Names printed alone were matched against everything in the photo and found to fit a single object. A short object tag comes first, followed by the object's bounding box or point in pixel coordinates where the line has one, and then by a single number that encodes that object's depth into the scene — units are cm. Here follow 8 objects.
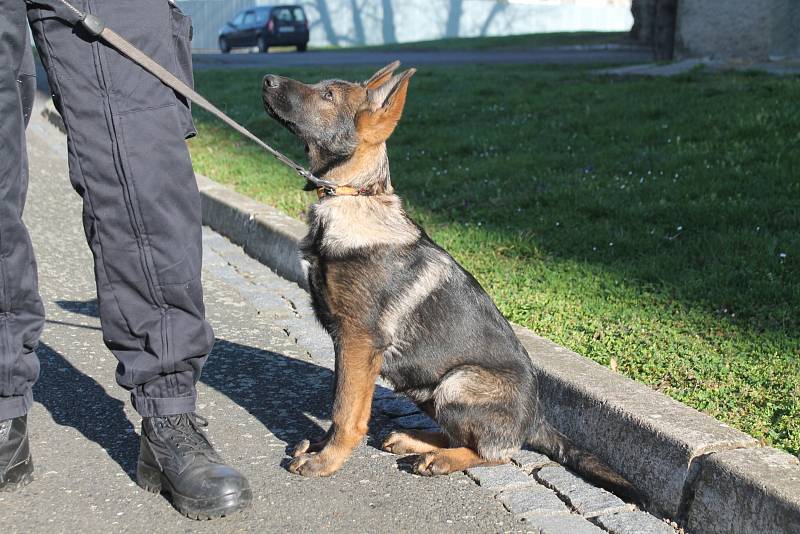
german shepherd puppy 328
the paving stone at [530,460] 337
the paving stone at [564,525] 291
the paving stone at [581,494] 305
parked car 3491
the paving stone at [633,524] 292
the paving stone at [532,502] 304
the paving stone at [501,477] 323
